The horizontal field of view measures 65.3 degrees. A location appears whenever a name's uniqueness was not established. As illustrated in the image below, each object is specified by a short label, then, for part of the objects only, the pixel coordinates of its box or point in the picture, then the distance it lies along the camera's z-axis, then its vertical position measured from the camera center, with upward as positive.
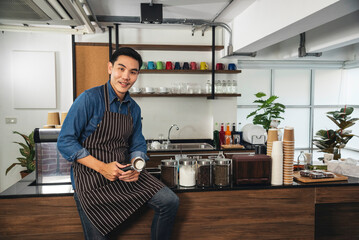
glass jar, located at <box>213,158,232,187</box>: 1.96 -0.45
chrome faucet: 4.40 -0.35
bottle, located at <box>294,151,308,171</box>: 2.42 -0.47
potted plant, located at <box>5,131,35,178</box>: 4.12 -0.69
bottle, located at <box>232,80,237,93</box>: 4.52 +0.35
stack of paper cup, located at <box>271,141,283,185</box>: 2.04 -0.40
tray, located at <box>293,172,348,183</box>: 2.07 -0.53
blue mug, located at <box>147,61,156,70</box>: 4.33 +0.66
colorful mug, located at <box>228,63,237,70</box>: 4.51 +0.67
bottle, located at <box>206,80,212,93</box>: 4.48 +0.33
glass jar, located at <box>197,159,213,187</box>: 1.94 -0.45
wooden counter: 1.79 -0.73
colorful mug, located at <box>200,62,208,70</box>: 4.46 +0.67
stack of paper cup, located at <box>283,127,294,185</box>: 2.03 -0.34
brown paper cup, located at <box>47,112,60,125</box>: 2.50 -0.10
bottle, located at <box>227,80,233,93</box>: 4.51 +0.35
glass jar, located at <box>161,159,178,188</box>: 1.92 -0.45
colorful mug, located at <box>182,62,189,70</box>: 4.44 +0.66
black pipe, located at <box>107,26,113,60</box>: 4.25 +1.03
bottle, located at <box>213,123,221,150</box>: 4.37 -0.49
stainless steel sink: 4.38 -0.60
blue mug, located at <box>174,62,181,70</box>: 4.39 +0.65
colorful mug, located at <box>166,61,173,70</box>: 4.38 +0.67
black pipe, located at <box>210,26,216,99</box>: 4.36 +0.92
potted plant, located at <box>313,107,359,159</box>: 3.21 -0.32
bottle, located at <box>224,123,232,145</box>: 4.34 -0.45
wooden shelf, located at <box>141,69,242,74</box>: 4.29 +0.57
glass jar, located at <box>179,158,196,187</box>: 1.94 -0.45
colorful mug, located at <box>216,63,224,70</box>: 4.47 +0.67
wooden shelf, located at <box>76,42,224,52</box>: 4.29 +0.94
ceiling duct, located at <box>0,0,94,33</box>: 1.95 +0.72
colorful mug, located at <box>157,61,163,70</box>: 4.36 +0.66
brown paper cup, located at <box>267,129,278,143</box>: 2.13 -0.20
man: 1.59 -0.32
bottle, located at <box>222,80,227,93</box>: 4.48 +0.35
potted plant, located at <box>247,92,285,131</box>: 4.32 -0.11
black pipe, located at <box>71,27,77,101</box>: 4.36 +0.65
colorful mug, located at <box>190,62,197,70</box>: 4.47 +0.68
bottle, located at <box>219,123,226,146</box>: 4.42 -0.46
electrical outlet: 4.35 -0.20
